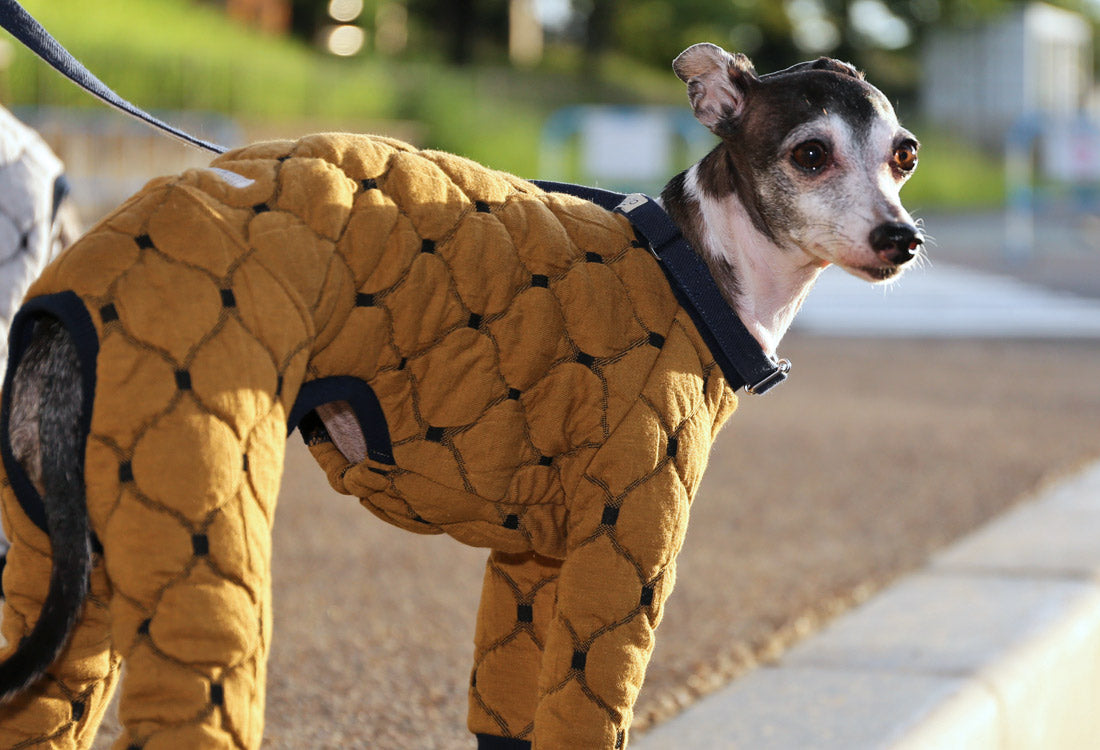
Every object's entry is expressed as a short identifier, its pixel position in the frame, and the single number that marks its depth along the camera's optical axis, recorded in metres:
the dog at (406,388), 1.02
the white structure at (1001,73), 29.38
